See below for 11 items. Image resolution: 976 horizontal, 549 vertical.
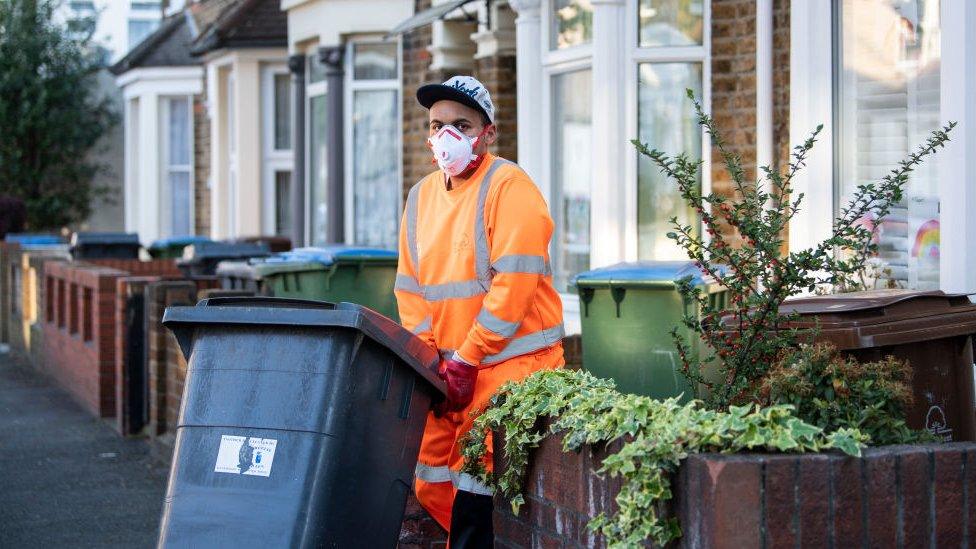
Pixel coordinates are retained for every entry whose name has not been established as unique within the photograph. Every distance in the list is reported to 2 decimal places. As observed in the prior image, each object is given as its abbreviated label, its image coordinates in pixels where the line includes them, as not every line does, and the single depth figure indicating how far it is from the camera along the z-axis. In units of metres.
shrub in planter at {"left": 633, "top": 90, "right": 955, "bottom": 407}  4.06
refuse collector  4.62
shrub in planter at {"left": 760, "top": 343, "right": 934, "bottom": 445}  3.71
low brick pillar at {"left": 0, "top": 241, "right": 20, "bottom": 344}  16.59
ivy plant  3.39
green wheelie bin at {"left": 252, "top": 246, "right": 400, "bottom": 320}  8.94
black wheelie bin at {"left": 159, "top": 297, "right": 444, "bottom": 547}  4.07
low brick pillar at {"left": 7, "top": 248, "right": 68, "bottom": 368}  14.26
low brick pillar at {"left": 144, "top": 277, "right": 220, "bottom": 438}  9.29
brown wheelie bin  4.55
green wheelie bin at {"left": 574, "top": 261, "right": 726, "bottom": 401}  6.30
